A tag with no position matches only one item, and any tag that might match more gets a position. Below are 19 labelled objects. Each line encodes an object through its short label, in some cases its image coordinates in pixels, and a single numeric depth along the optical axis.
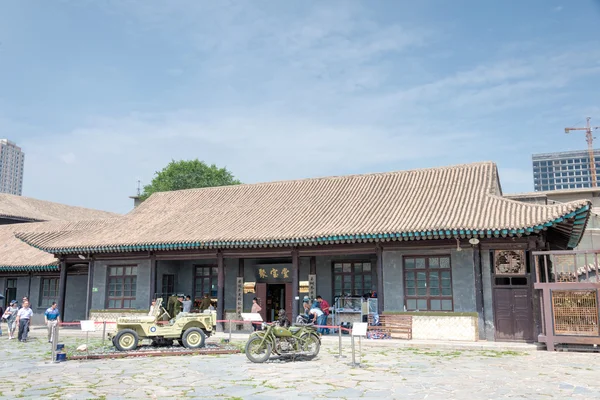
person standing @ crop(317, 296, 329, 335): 17.68
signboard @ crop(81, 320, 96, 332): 12.76
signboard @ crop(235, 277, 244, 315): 20.52
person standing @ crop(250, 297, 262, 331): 18.62
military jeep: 13.48
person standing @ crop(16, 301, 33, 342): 17.06
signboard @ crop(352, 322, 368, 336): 11.20
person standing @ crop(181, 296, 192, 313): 19.73
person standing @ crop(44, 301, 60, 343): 16.30
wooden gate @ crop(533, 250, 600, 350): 13.11
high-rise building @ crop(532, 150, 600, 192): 199.75
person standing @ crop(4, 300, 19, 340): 18.17
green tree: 46.88
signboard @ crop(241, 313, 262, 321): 13.45
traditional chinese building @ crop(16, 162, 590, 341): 15.70
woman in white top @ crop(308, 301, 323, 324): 16.56
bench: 16.23
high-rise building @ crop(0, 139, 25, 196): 160.12
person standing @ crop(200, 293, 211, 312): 20.61
